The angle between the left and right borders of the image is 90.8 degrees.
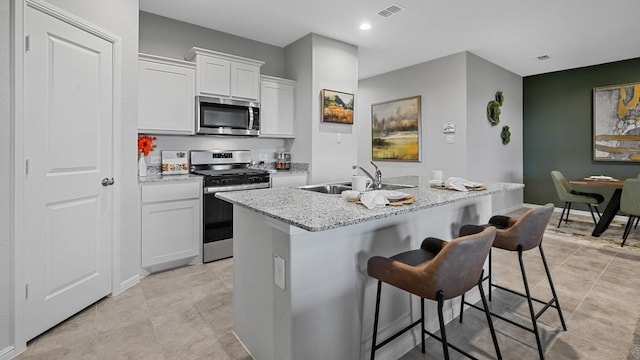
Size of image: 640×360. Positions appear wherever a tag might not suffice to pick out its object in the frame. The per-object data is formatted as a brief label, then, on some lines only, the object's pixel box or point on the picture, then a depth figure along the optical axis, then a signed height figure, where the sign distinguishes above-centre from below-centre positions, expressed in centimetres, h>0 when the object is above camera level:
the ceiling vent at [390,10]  331 +183
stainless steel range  330 -12
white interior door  193 +9
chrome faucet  235 +0
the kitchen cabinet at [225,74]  347 +124
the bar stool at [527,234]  179 -30
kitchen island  139 -44
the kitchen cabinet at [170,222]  295 -40
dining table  432 -38
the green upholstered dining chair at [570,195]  471 -21
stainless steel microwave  350 +76
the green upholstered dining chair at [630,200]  382 -22
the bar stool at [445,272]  125 -38
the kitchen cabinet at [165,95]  315 +89
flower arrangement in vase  325 +31
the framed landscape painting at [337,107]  407 +99
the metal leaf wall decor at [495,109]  523 +121
